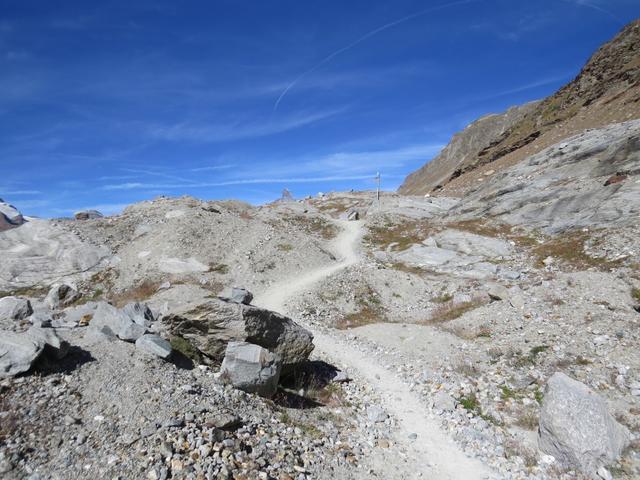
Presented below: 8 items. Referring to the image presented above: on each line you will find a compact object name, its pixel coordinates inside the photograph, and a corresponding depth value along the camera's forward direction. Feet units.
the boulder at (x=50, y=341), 37.35
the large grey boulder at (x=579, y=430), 35.83
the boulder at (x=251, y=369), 44.37
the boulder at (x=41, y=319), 48.93
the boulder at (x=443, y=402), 48.75
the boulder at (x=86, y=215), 182.08
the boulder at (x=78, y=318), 51.73
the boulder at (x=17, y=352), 33.88
